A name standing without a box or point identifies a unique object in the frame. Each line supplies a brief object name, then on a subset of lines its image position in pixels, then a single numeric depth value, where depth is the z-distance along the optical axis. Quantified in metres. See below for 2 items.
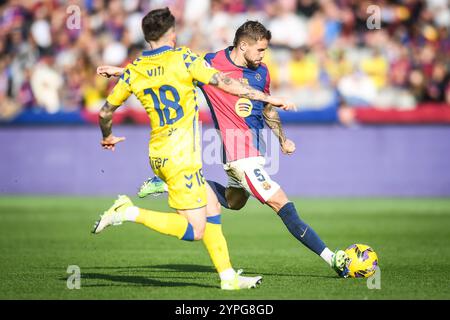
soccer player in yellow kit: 16.09
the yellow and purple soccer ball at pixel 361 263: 18.69
